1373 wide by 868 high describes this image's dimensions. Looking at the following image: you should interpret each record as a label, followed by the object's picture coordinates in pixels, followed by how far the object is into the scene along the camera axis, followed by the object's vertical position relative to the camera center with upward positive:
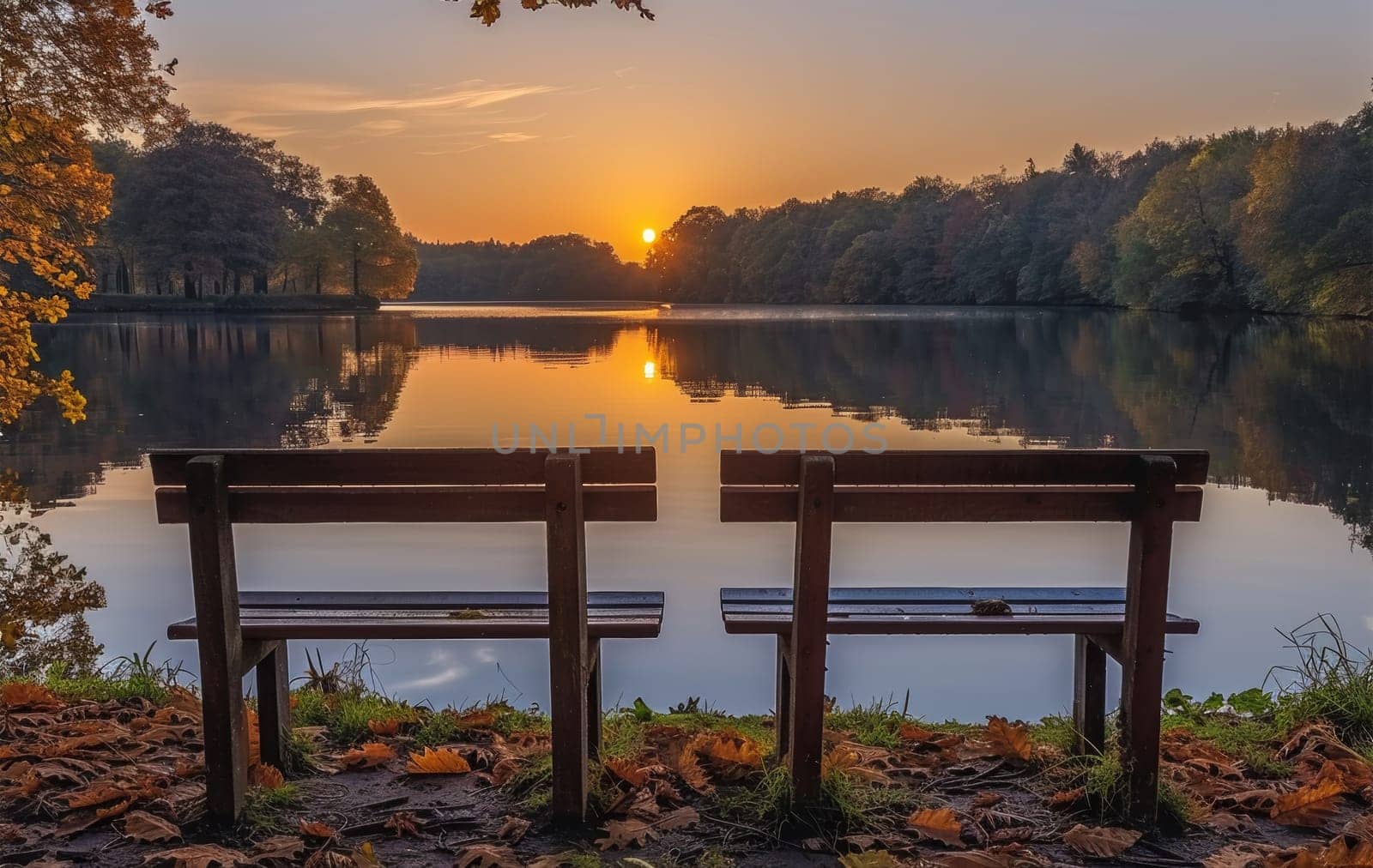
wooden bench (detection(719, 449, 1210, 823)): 3.67 -0.71
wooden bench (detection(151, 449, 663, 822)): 3.65 -0.73
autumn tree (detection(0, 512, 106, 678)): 7.19 -2.45
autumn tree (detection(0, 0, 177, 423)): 8.59 +1.27
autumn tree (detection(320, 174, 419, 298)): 86.62 +3.93
